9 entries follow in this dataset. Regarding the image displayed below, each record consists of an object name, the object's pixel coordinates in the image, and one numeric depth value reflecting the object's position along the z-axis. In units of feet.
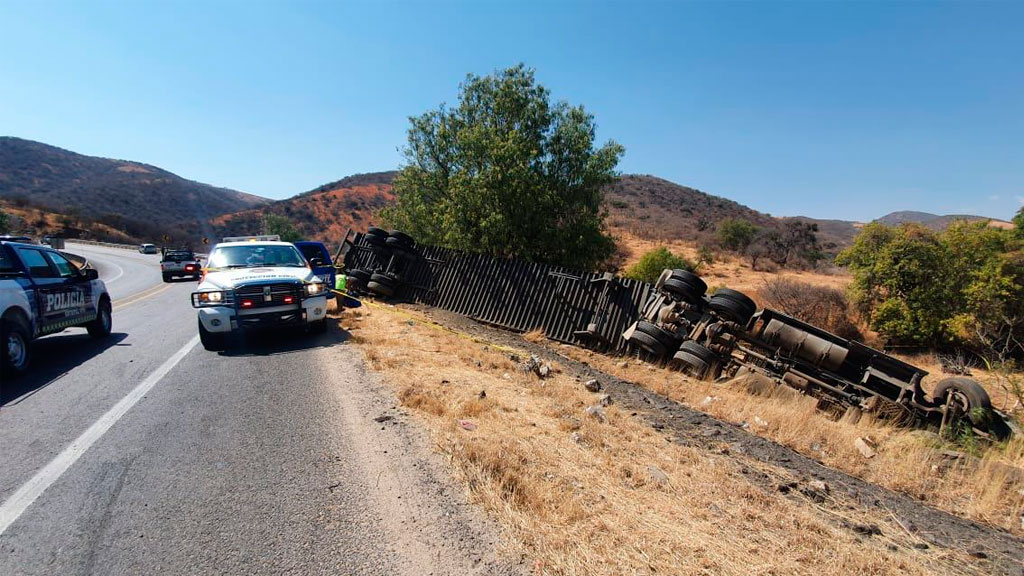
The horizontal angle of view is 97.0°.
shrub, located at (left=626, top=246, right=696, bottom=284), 82.53
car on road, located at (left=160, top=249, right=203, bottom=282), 73.36
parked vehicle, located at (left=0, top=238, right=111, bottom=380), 19.93
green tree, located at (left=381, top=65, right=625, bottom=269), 53.31
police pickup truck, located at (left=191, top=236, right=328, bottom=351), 24.70
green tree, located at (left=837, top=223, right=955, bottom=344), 50.37
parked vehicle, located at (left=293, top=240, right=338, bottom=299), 43.09
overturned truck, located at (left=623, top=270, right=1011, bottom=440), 26.09
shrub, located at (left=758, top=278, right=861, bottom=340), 58.64
